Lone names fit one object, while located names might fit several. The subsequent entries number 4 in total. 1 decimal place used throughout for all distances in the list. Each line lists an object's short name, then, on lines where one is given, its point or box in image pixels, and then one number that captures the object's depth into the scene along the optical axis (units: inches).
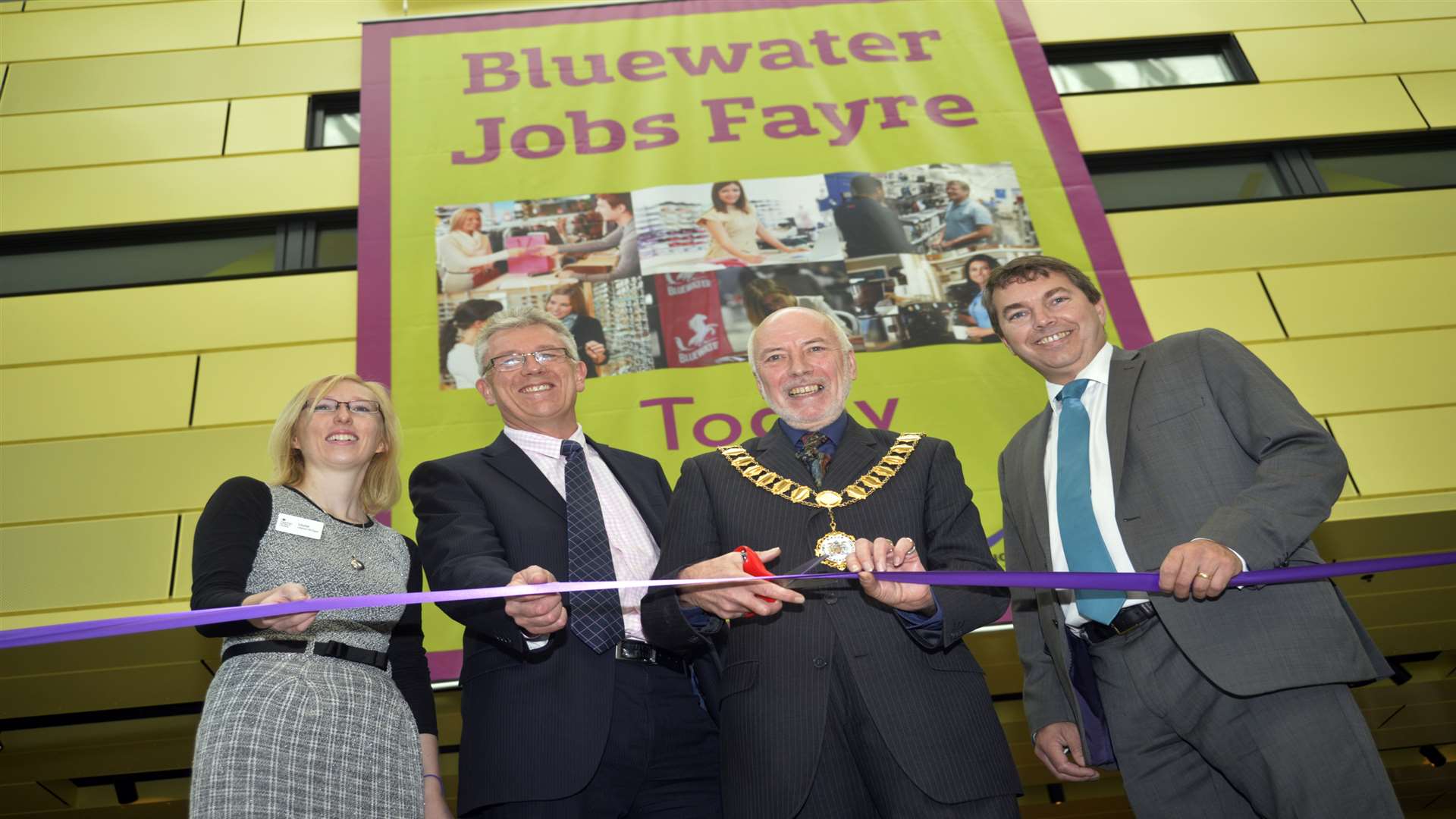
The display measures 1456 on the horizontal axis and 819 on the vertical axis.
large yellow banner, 142.8
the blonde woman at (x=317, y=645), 65.4
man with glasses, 69.1
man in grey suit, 65.4
